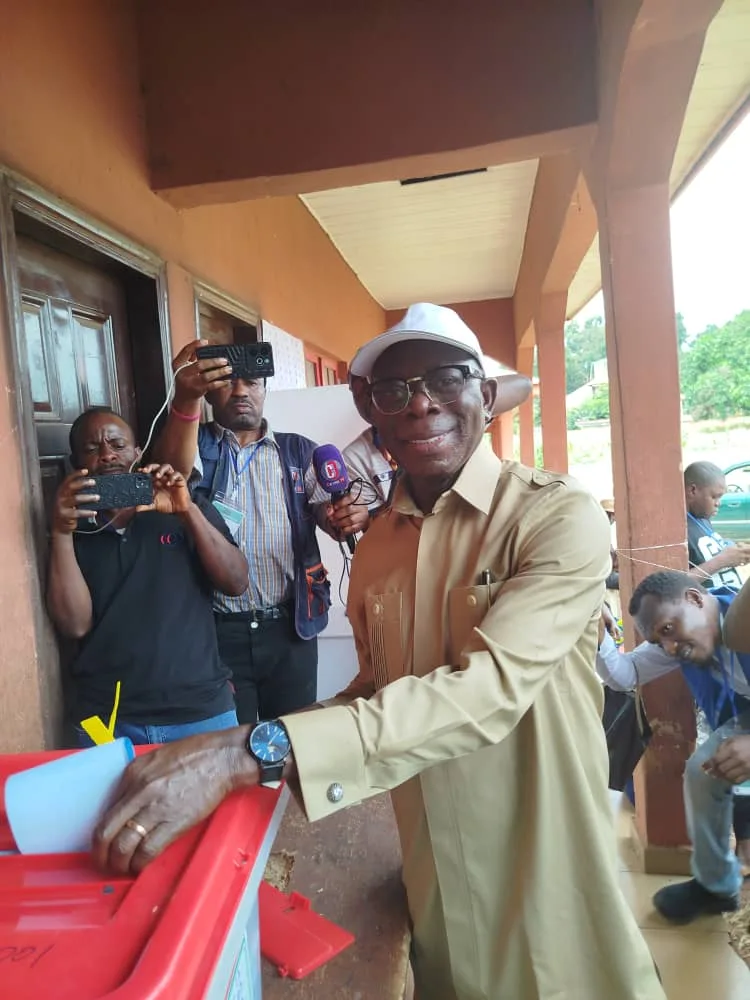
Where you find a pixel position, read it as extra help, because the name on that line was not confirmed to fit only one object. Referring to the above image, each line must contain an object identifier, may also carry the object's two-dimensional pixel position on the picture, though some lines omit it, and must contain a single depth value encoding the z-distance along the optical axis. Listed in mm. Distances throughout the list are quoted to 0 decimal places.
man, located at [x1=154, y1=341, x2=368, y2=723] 2076
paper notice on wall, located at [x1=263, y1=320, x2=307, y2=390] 4035
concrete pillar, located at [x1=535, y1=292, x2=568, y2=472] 6320
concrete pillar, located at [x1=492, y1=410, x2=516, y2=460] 11250
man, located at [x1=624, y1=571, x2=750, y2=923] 2431
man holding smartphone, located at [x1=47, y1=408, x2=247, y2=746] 1684
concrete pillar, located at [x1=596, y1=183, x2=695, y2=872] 2754
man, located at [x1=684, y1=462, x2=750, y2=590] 3080
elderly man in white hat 810
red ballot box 560
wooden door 1985
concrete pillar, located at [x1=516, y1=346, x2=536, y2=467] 10000
